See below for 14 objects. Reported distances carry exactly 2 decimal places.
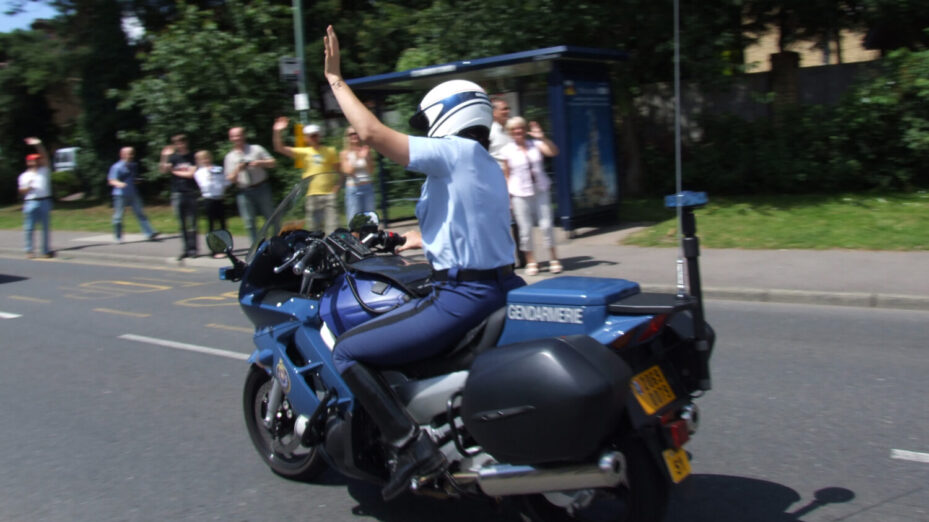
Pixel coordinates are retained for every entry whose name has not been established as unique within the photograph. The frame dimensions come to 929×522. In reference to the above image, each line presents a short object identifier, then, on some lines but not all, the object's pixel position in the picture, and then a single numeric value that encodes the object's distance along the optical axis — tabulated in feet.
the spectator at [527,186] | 33.96
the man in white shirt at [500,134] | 34.71
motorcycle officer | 11.08
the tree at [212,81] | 62.95
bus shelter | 41.34
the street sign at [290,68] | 48.44
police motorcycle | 9.77
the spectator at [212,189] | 44.04
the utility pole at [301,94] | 49.67
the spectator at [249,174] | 41.50
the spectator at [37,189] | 50.08
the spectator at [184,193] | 44.91
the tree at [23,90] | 80.89
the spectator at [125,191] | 53.06
